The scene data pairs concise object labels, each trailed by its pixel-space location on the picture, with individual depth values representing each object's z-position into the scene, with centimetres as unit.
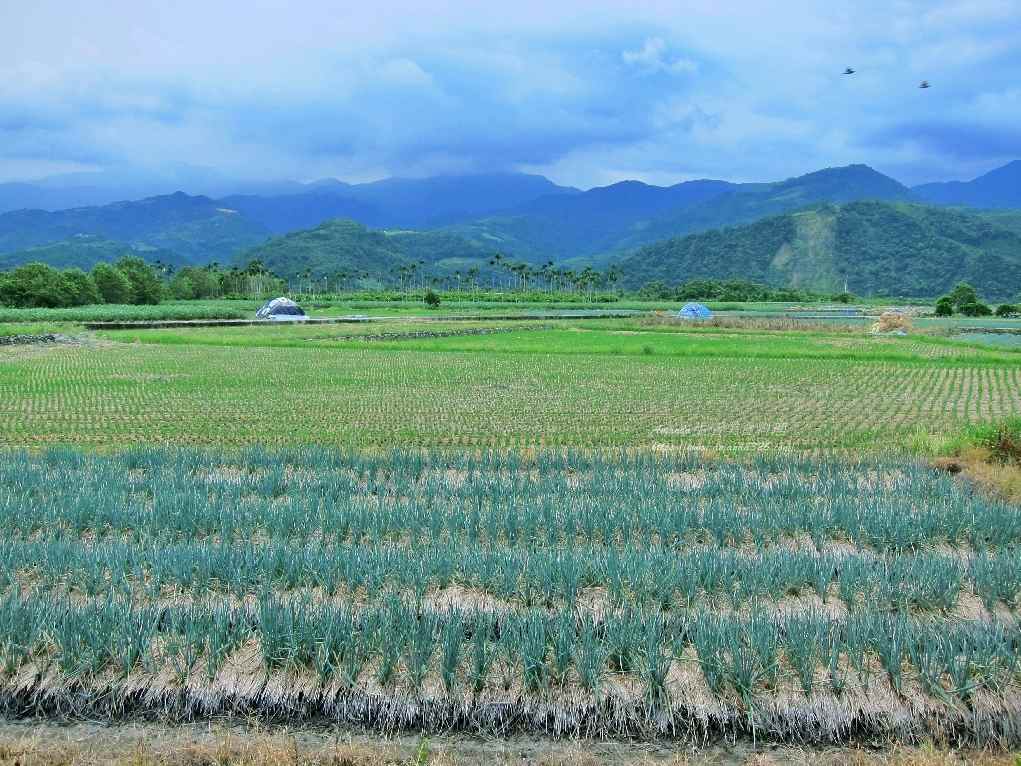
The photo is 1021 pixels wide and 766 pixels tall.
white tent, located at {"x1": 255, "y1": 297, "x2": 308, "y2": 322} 6456
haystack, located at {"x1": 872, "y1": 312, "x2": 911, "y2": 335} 4895
